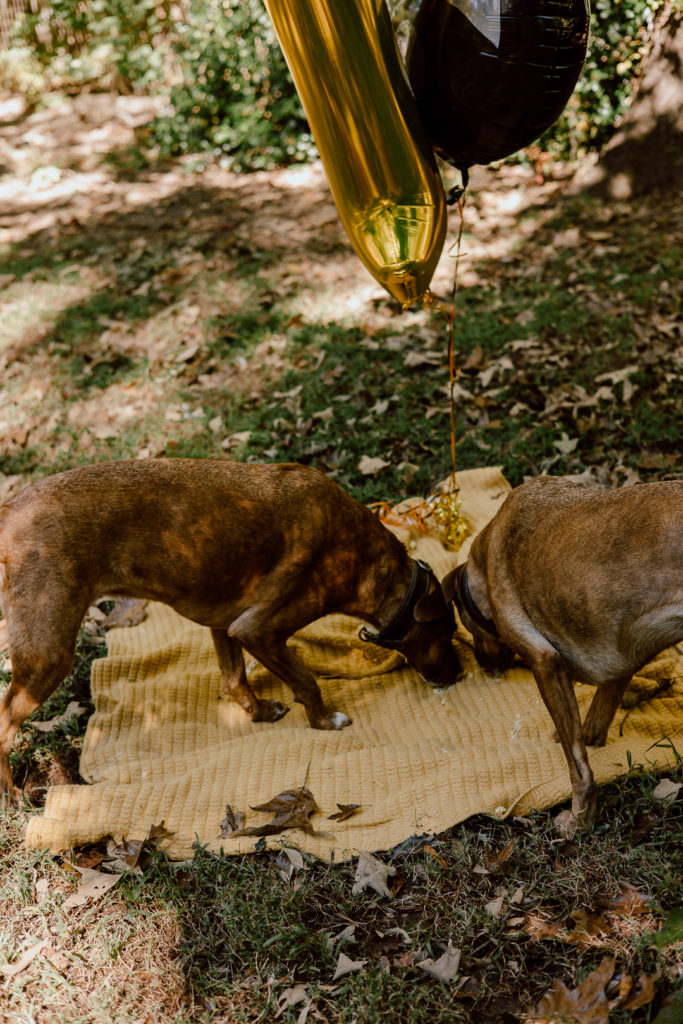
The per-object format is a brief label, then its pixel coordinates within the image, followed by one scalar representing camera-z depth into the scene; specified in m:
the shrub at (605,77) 6.08
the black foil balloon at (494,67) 3.19
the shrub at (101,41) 13.84
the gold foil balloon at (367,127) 3.44
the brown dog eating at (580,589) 3.05
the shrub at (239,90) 11.35
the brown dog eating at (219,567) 3.77
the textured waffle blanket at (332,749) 3.73
